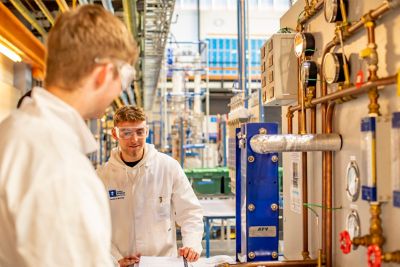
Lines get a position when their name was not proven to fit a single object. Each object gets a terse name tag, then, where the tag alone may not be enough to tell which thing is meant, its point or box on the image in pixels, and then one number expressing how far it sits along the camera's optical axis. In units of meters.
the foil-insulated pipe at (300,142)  1.73
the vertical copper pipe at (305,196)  2.08
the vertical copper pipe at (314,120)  1.99
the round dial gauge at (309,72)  1.91
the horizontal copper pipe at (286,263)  1.95
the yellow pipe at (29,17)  3.82
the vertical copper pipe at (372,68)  1.39
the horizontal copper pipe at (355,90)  1.31
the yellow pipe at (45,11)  3.89
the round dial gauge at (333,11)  1.66
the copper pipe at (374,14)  1.32
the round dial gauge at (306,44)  1.97
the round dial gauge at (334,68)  1.65
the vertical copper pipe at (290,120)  2.27
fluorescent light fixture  4.36
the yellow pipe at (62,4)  3.35
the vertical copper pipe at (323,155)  1.82
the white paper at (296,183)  2.21
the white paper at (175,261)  2.08
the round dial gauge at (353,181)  1.57
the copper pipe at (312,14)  1.88
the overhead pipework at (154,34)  4.98
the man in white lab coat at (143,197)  2.44
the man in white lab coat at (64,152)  0.96
